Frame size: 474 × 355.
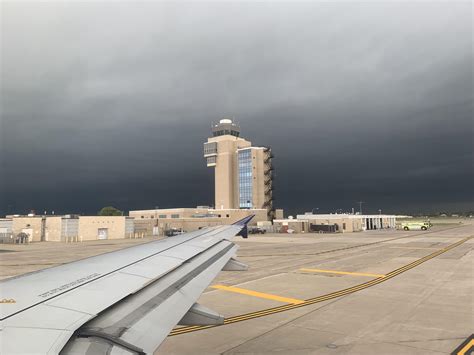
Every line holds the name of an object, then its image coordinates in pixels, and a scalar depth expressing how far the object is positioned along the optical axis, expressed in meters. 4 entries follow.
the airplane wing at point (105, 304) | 2.97
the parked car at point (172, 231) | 73.25
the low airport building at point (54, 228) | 60.66
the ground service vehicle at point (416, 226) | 85.56
